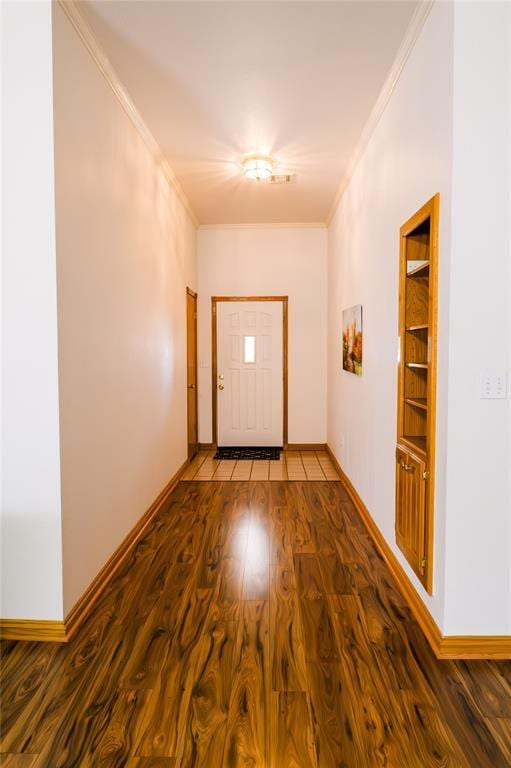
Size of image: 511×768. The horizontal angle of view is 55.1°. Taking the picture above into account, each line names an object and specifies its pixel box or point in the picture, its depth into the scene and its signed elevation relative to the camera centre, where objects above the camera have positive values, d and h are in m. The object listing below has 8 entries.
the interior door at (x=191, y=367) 5.66 -0.09
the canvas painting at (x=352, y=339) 3.99 +0.17
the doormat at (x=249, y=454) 5.91 -1.18
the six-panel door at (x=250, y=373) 6.38 -0.18
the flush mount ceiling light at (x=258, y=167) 4.04 +1.61
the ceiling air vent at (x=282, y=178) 4.46 +1.67
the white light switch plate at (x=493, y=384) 2.00 -0.10
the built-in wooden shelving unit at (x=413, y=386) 2.38 -0.15
